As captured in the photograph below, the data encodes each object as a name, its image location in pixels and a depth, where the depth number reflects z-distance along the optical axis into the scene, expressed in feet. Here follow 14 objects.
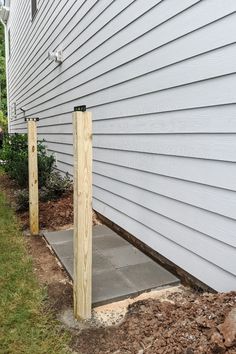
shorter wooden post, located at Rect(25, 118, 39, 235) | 14.24
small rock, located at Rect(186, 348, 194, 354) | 6.63
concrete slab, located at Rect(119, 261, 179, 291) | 10.00
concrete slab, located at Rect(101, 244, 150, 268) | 11.56
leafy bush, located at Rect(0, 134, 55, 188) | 21.79
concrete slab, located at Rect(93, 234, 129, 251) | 13.08
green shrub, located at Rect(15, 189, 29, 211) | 18.43
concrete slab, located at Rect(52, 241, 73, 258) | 12.26
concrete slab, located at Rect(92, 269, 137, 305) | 9.27
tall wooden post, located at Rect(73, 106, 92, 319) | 8.08
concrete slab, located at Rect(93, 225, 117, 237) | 14.64
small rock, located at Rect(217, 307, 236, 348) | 6.30
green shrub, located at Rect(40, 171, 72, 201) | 19.29
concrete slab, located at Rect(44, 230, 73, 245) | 13.84
